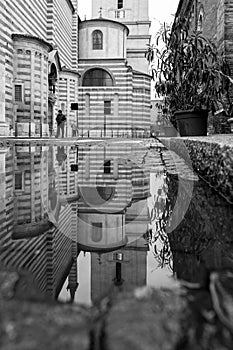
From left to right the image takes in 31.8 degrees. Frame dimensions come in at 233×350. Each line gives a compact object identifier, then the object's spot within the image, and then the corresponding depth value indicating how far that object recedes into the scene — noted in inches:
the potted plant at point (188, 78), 328.2
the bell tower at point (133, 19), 1632.6
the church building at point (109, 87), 1288.1
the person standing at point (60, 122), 1022.4
